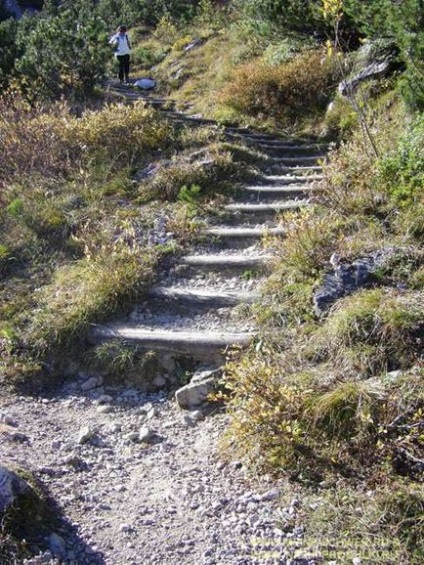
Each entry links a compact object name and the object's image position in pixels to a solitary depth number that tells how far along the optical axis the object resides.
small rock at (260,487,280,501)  3.94
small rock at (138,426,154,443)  4.76
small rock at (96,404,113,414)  5.15
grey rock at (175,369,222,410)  5.05
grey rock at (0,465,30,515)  3.58
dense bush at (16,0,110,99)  12.02
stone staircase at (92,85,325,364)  5.48
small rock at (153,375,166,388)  5.42
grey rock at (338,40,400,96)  9.10
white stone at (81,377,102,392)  5.44
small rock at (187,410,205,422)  4.92
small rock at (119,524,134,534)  3.83
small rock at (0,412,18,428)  4.92
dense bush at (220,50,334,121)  11.11
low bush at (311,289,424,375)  4.43
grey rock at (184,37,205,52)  17.95
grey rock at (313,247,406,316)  5.11
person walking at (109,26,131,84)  15.87
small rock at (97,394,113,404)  5.26
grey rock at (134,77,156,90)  16.61
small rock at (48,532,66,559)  3.57
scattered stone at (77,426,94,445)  4.75
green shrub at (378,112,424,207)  5.80
